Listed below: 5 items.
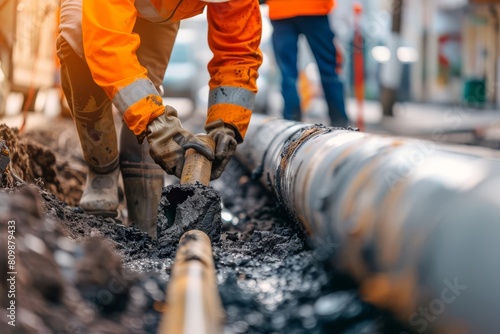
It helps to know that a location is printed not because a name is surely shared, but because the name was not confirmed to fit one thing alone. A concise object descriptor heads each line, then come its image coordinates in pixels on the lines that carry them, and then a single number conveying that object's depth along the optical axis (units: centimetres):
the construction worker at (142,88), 300
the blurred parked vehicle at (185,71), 1686
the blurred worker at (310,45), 644
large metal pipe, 162
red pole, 1054
